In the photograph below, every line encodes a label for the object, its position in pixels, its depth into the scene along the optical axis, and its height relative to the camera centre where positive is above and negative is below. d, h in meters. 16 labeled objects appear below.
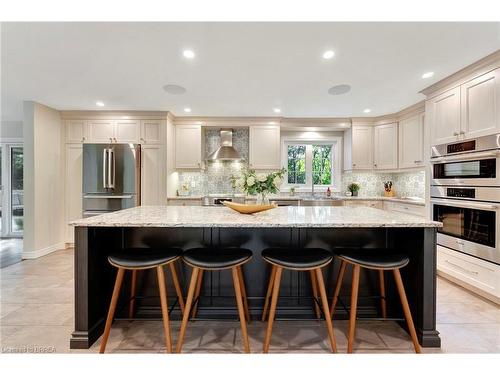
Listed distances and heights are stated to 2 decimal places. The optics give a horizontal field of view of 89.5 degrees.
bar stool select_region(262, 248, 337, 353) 1.60 -0.51
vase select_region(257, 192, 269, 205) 2.21 -0.13
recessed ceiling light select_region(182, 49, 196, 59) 2.36 +1.25
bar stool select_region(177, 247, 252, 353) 1.61 -0.51
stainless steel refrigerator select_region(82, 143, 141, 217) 4.07 +0.13
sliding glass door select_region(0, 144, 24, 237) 5.27 -0.11
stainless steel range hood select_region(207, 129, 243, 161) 4.54 +0.64
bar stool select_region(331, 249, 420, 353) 1.64 -0.53
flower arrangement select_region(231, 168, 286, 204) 2.15 +0.02
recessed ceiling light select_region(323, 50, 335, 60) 2.36 +1.25
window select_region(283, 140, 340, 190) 5.22 +0.46
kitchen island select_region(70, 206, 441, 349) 1.93 -0.52
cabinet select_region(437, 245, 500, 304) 2.37 -0.89
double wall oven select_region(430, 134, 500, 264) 2.36 -0.10
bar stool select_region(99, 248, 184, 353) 1.62 -0.52
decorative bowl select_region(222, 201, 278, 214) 2.02 -0.18
